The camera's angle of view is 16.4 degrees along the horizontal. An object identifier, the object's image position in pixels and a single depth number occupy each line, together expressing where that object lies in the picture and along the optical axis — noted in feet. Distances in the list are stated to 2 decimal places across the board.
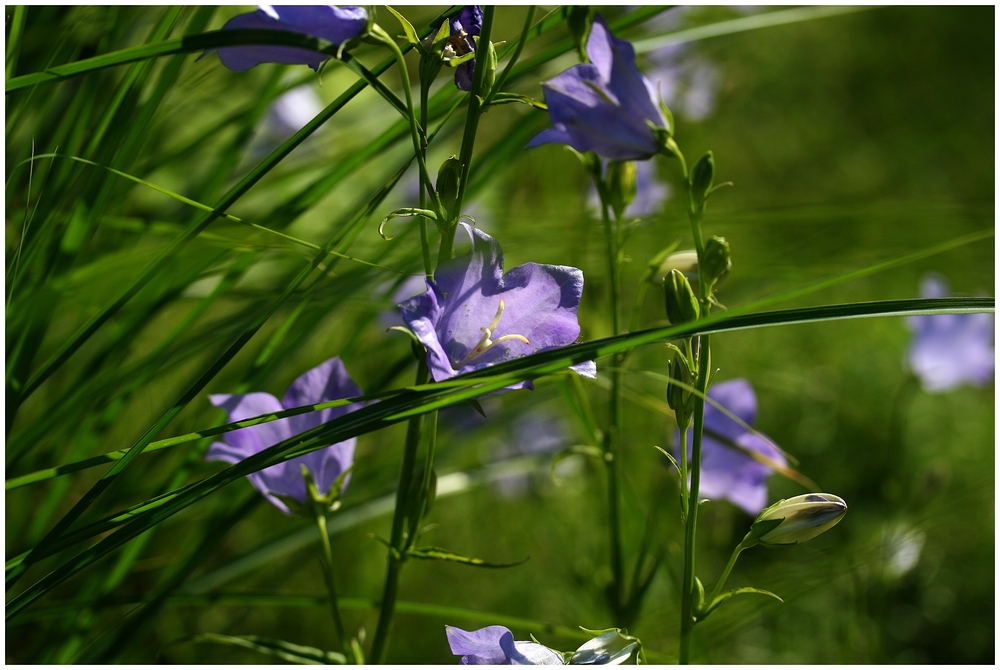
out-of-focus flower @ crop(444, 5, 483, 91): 2.59
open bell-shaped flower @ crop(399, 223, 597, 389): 2.53
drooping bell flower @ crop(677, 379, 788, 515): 2.93
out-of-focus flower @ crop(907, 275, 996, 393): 4.70
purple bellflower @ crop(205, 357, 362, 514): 2.67
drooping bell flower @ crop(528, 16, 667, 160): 2.52
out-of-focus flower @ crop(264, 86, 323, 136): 5.34
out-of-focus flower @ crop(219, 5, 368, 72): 2.52
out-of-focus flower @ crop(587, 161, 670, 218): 4.28
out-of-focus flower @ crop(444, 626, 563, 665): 2.53
